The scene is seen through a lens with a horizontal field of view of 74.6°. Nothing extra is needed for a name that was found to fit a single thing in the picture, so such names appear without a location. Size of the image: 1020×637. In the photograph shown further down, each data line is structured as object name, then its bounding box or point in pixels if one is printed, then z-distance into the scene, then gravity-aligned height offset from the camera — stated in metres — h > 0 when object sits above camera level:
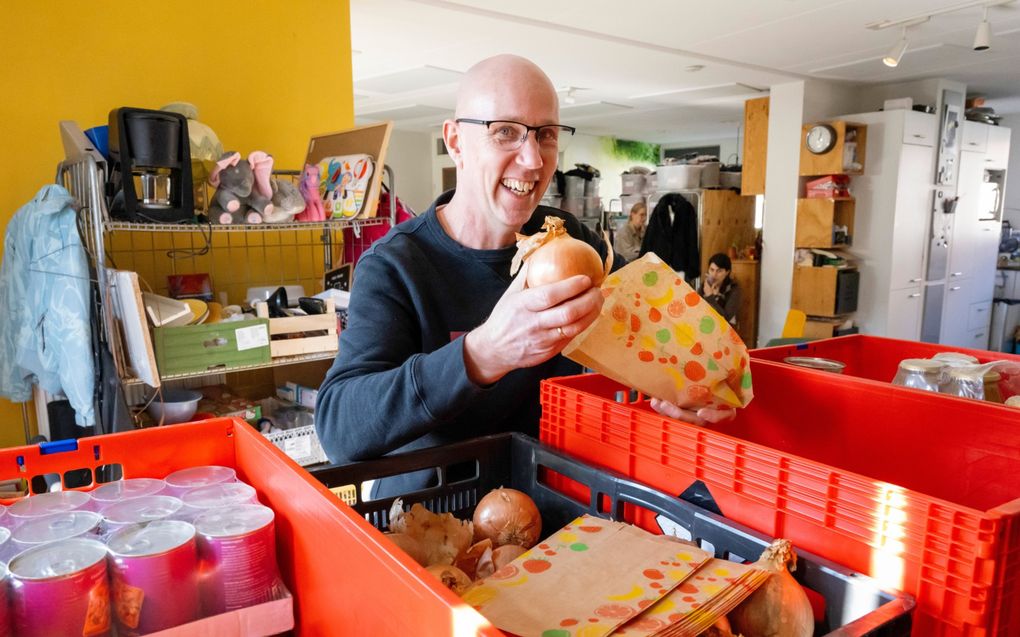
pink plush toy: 2.85 +0.10
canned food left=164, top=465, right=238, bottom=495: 0.95 -0.37
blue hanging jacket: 2.28 -0.29
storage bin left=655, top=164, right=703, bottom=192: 7.47 +0.49
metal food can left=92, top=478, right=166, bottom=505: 0.91 -0.38
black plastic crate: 0.65 -0.37
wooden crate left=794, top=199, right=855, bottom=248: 5.91 +0.03
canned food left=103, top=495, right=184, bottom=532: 0.85 -0.38
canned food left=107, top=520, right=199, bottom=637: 0.76 -0.42
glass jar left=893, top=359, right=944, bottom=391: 1.35 -0.30
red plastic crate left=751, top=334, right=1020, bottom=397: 1.74 -0.35
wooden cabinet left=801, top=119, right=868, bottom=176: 5.75 +0.59
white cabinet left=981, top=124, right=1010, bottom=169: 7.00 +0.79
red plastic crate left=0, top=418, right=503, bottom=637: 0.52 -0.33
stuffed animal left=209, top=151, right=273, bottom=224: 2.57 +0.11
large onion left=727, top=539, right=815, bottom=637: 0.66 -0.38
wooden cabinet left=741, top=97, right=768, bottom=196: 6.55 +0.75
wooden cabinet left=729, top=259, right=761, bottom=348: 6.68 -0.76
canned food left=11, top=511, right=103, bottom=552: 0.79 -0.38
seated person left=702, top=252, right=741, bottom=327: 6.22 -0.60
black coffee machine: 2.25 +0.18
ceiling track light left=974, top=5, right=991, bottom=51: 3.90 +1.09
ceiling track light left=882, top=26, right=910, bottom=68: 4.35 +1.11
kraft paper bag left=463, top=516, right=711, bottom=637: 0.65 -0.38
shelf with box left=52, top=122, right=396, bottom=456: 2.33 -0.26
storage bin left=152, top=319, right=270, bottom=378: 2.43 -0.48
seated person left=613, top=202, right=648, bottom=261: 7.89 -0.14
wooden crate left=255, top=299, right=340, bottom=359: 2.70 -0.46
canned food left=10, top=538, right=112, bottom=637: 0.71 -0.40
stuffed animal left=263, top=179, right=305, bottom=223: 2.72 +0.07
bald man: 0.98 -0.16
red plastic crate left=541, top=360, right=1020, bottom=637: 0.60 -0.32
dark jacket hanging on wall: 7.25 -0.15
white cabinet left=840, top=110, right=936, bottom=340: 5.87 +0.05
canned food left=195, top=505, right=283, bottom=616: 0.80 -0.41
